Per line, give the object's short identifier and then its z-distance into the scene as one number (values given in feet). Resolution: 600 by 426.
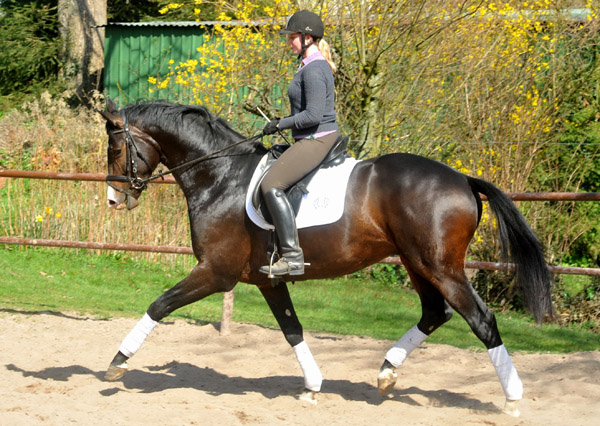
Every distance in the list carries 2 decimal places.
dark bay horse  32.45
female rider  32.81
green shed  115.44
